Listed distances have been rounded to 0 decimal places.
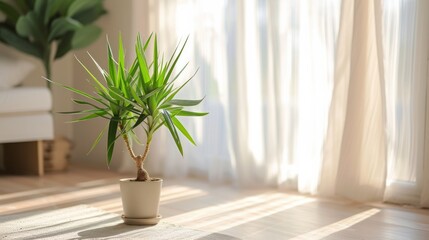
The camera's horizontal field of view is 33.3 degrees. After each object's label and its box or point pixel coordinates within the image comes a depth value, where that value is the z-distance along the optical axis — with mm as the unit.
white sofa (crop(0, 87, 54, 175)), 4031
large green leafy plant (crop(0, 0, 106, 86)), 4320
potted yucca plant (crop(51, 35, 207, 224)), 2691
